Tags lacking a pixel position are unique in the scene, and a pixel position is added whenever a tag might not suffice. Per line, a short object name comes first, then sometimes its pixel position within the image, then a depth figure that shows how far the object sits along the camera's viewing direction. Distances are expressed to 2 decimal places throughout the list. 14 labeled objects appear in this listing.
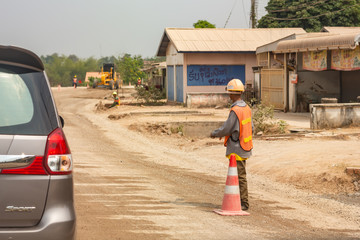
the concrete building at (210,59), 37.19
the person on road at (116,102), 35.34
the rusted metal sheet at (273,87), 29.72
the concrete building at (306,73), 25.28
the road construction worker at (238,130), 8.55
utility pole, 59.34
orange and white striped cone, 8.46
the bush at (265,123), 20.53
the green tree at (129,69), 73.69
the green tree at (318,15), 59.31
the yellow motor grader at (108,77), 60.46
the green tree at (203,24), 70.69
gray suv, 4.39
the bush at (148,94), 39.22
